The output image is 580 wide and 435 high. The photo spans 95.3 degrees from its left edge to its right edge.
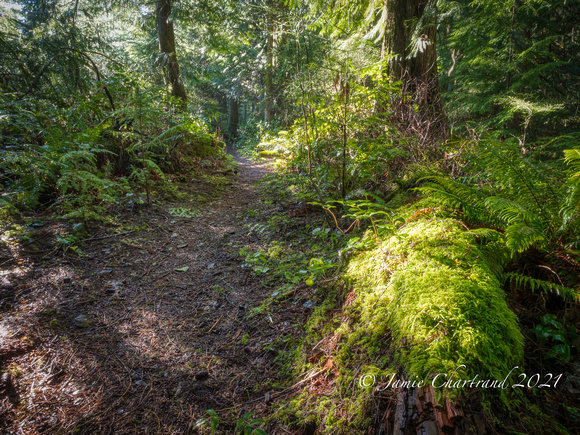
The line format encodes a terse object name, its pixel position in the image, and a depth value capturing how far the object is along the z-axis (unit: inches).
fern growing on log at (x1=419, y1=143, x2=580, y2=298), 61.0
